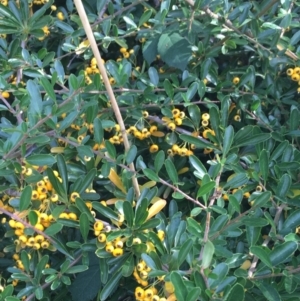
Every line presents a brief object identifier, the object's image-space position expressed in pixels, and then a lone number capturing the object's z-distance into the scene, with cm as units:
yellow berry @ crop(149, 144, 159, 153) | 112
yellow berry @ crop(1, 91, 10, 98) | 115
